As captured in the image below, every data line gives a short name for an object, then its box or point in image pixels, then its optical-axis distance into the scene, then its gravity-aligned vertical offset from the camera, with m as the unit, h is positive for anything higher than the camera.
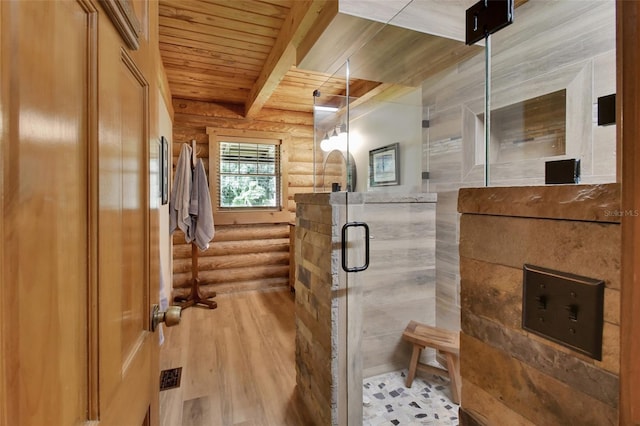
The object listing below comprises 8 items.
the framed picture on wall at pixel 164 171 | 2.79 +0.39
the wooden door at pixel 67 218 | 0.32 -0.01
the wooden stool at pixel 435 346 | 2.12 -0.98
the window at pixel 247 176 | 4.20 +0.51
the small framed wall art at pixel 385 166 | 2.62 +0.40
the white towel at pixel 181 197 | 3.57 +0.16
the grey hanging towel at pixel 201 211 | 3.66 -0.01
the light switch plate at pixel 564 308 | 0.46 -0.16
